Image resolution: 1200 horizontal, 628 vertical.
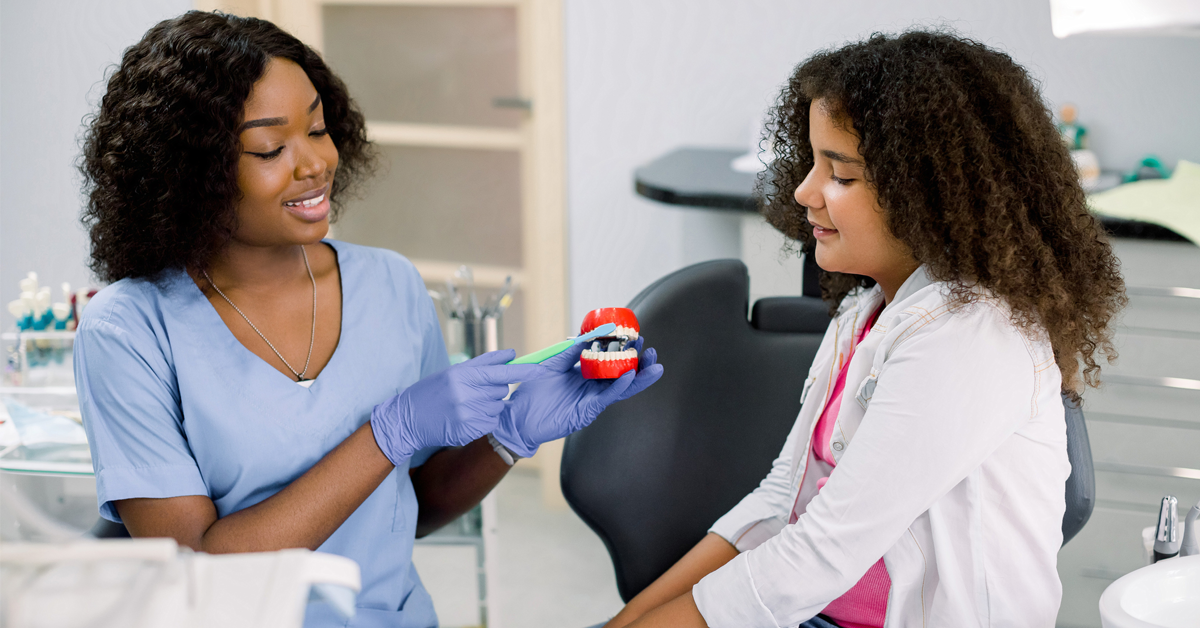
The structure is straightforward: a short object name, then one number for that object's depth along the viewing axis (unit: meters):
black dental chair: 1.22
